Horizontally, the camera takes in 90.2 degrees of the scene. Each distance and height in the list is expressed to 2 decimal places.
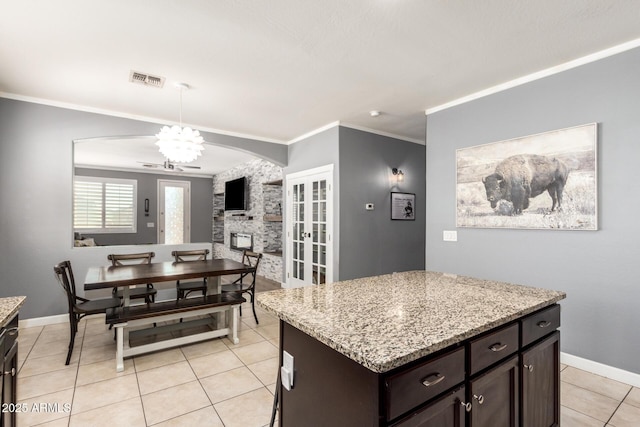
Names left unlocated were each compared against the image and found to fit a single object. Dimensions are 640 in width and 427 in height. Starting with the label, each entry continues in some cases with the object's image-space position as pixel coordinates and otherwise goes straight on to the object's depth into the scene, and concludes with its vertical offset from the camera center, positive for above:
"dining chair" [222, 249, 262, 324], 3.63 -0.92
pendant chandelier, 3.23 +0.72
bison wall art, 2.69 +0.30
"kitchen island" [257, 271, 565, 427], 1.04 -0.55
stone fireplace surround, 6.57 -0.06
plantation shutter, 8.29 +0.21
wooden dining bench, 2.73 -0.97
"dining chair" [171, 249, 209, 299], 3.80 -0.79
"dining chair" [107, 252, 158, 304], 3.53 -0.66
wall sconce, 5.25 +0.65
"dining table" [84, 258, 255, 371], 2.79 -0.89
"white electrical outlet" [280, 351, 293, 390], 1.46 -0.74
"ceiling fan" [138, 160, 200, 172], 8.11 +1.24
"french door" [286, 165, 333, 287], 4.78 -0.23
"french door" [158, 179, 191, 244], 9.39 +0.05
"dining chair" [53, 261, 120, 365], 2.74 -0.88
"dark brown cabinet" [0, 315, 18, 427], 1.36 -0.73
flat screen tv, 7.63 +0.45
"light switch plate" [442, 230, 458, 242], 3.67 -0.26
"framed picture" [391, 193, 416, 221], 5.21 +0.12
